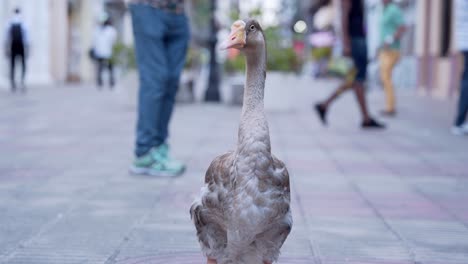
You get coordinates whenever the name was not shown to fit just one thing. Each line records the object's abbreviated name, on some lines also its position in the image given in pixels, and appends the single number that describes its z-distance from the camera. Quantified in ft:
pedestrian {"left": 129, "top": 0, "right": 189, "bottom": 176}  18.90
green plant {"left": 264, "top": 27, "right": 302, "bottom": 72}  45.73
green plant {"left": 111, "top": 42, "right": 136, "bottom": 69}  46.96
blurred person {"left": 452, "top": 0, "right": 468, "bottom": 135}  28.60
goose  9.18
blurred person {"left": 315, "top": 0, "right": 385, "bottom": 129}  31.94
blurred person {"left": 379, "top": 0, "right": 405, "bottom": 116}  40.09
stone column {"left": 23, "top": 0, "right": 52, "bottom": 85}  87.10
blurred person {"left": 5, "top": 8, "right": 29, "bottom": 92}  59.11
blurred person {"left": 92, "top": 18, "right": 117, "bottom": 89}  72.28
